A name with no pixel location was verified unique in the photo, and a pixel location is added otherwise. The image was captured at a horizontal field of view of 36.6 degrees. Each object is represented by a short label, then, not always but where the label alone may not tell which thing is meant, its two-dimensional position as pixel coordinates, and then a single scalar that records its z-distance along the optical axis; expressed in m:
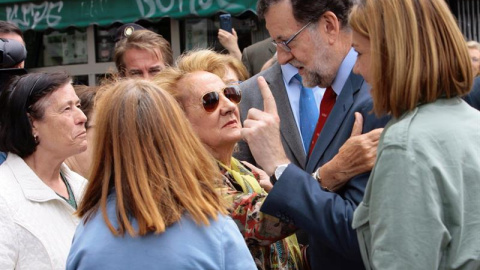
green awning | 6.22
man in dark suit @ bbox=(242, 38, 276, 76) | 5.91
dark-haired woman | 2.80
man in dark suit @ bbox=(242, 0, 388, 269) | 2.30
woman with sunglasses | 2.71
